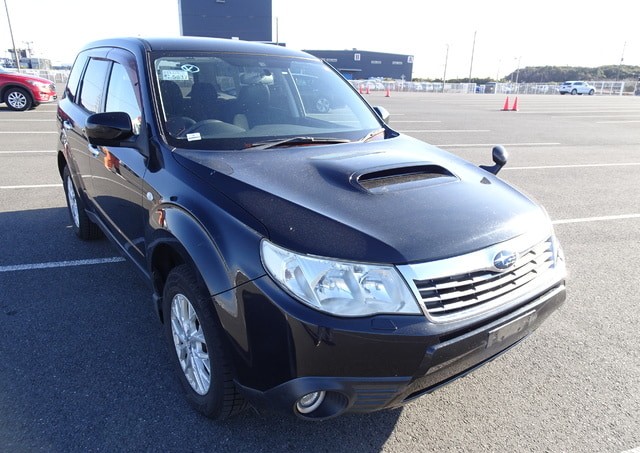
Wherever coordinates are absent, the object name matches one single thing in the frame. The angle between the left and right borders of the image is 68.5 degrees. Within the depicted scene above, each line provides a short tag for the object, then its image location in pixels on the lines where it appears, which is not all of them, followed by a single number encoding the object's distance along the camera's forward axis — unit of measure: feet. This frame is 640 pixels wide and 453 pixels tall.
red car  49.80
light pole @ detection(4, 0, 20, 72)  113.50
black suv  5.95
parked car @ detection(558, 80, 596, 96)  154.71
